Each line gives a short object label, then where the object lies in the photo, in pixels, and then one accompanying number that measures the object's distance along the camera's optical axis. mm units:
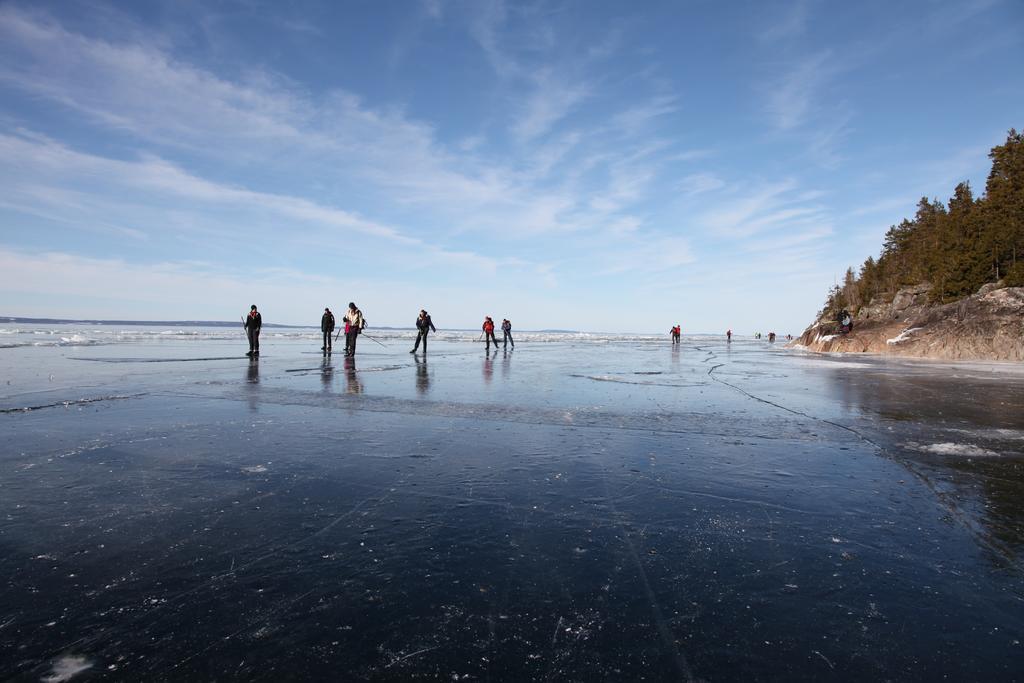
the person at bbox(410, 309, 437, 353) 23031
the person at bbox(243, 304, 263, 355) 19875
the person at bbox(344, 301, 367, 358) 20625
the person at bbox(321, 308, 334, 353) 23656
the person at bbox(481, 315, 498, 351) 27330
